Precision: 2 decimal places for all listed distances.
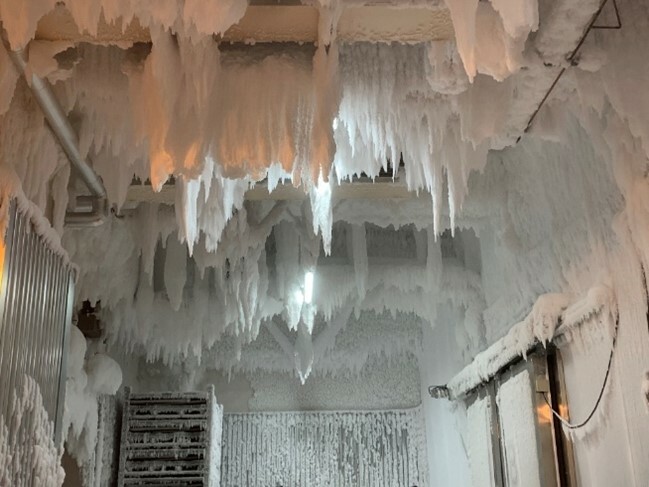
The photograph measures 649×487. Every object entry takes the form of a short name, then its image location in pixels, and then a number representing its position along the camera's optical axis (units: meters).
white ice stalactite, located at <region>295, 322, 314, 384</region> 6.61
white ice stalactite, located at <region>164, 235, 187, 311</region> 5.21
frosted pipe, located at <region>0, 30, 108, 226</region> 2.70
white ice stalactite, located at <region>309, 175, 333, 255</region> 3.82
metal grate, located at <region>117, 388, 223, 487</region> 6.04
